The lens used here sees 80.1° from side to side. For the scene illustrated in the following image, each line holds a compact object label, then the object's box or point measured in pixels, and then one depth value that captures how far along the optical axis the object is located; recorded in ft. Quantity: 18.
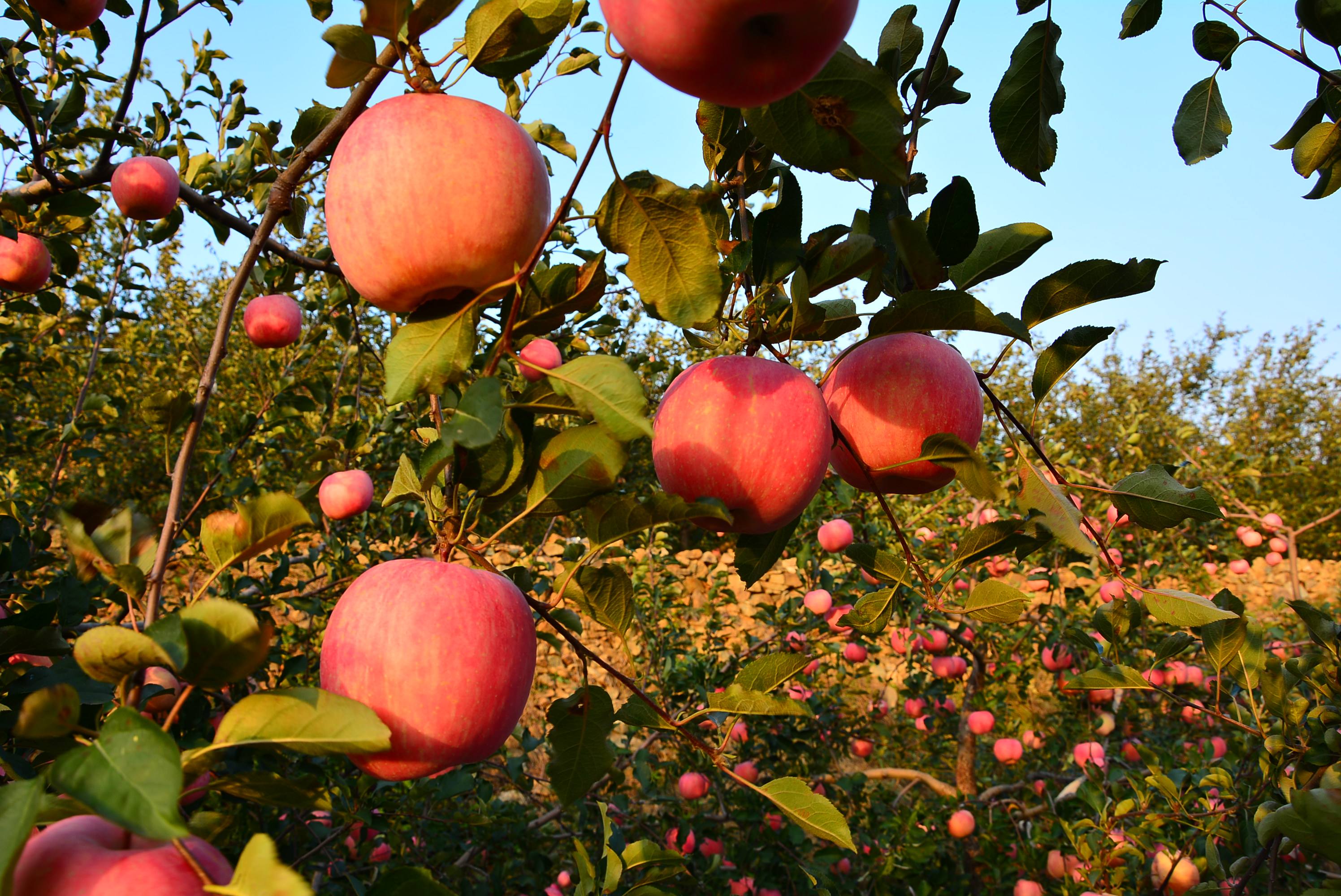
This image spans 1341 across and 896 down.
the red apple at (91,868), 1.66
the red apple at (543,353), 3.72
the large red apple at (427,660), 2.26
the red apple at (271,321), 7.30
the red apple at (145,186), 6.12
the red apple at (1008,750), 10.26
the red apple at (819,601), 9.36
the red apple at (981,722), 10.71
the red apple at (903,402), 3.22
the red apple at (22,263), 6.42
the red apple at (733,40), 1.67
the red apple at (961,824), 8.81
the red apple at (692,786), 9.38
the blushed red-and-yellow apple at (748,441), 2.90
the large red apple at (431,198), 2.30
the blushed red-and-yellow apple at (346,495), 6.74
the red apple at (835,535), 8.66
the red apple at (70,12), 4.47
